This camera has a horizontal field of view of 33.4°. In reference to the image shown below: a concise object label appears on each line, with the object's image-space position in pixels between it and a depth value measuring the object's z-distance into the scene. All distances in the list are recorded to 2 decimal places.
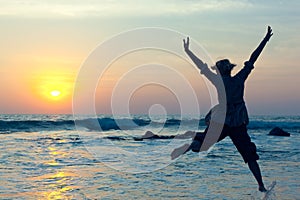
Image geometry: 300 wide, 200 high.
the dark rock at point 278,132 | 37.94
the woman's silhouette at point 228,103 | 8.78
